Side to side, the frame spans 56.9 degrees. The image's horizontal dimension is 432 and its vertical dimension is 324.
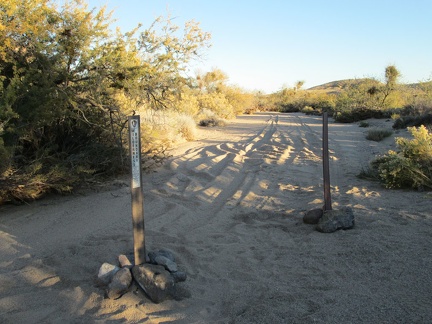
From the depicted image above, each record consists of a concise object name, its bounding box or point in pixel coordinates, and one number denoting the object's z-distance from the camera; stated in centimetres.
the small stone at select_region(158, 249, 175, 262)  444
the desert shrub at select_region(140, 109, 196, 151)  993
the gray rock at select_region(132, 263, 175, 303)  376
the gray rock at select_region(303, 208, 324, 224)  588
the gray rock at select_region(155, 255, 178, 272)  416
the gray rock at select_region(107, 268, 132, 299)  378
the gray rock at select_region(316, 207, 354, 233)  553
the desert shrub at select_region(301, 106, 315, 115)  4567
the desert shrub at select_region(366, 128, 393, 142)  1583
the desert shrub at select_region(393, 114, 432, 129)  1805
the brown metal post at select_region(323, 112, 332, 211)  573
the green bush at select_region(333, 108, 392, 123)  2814
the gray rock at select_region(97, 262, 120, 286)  395
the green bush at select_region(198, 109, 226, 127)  2495
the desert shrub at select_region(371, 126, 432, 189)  731
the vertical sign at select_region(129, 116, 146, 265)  386
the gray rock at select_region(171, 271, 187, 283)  412
